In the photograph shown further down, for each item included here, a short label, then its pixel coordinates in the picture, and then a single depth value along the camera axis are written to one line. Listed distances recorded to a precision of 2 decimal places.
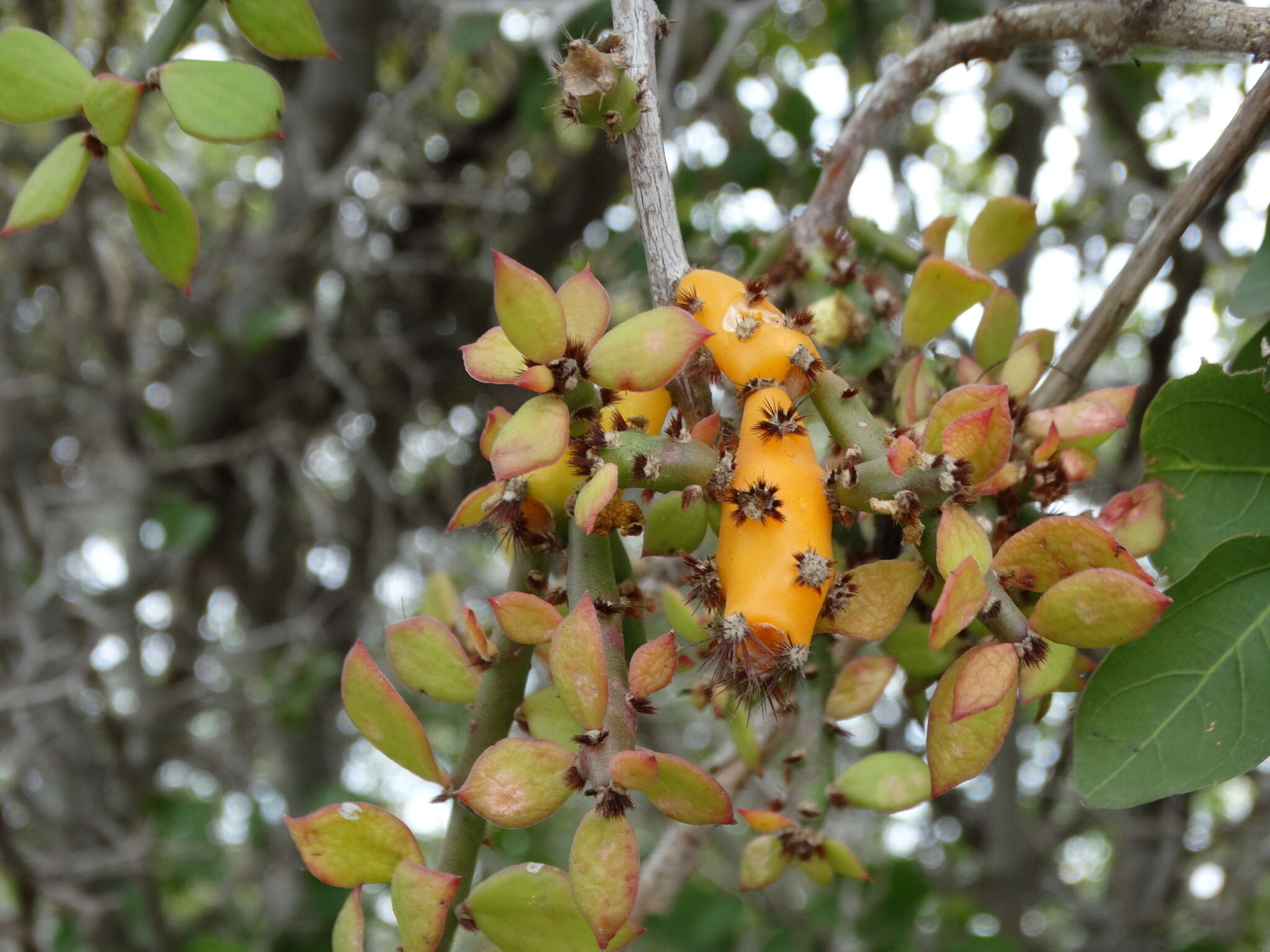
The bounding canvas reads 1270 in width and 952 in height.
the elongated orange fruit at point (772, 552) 0.26
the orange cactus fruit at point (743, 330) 0.29
